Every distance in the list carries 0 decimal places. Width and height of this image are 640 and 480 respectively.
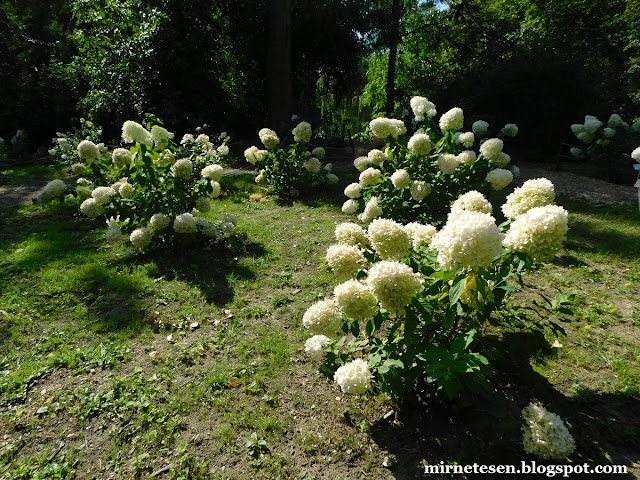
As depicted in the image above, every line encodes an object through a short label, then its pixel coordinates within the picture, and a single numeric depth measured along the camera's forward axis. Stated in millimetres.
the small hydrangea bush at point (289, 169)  6195
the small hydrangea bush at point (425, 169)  3627
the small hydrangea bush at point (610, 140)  6977
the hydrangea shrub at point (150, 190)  3979
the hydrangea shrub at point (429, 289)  1578
